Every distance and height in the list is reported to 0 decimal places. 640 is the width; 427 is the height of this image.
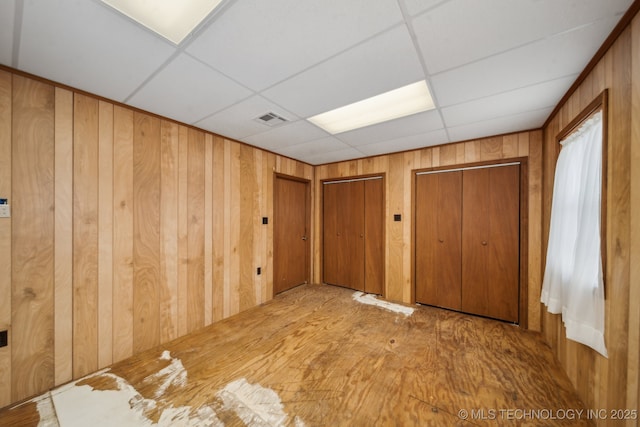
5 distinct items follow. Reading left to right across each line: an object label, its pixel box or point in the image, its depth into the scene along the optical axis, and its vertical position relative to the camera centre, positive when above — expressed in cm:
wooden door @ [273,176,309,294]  391 -39
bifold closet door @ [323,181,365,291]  414 -41
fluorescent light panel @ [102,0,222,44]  114 +107
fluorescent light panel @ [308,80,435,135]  212 +113
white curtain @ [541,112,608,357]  148 -21
